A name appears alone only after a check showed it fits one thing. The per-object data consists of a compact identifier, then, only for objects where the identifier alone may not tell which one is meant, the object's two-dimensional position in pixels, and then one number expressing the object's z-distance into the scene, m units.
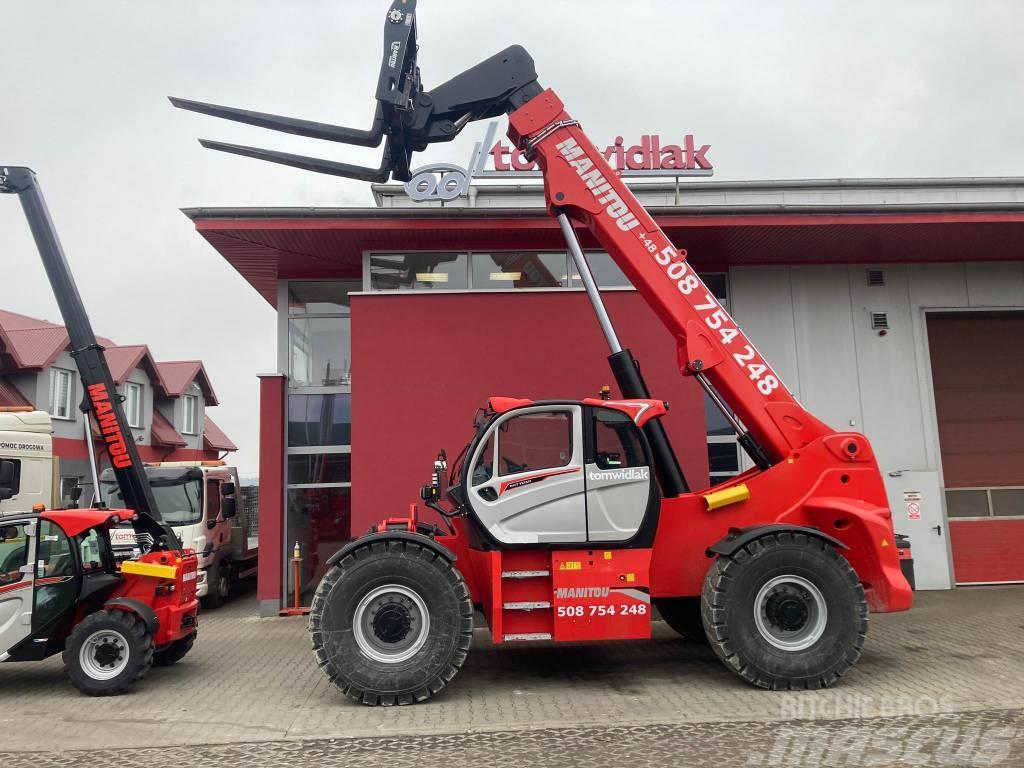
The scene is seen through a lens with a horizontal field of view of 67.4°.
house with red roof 21.00
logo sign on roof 12.86
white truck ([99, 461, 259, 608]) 12.73
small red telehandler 7.09
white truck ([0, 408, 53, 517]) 11.34
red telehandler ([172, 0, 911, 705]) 6.68
